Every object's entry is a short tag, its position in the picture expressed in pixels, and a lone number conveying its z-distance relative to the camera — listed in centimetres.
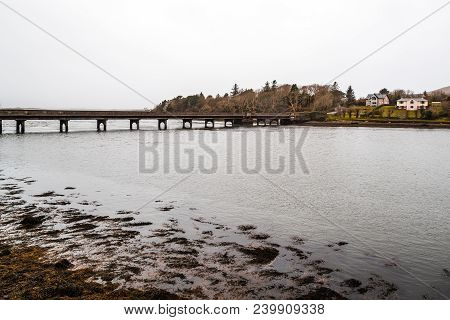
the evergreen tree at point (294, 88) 17178
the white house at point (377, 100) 16256
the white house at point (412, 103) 13938
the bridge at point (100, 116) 7150
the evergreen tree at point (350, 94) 19075
